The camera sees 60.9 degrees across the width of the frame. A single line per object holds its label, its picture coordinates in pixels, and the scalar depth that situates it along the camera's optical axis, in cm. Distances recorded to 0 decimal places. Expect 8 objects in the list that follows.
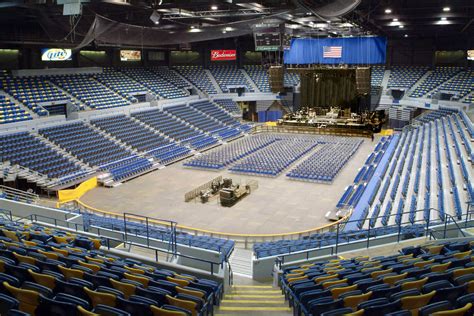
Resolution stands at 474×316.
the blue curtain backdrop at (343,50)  3941
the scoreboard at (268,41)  3503
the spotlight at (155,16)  2424
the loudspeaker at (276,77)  3959
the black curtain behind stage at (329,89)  4634
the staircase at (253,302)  823
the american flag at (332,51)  4097
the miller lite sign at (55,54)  3553
